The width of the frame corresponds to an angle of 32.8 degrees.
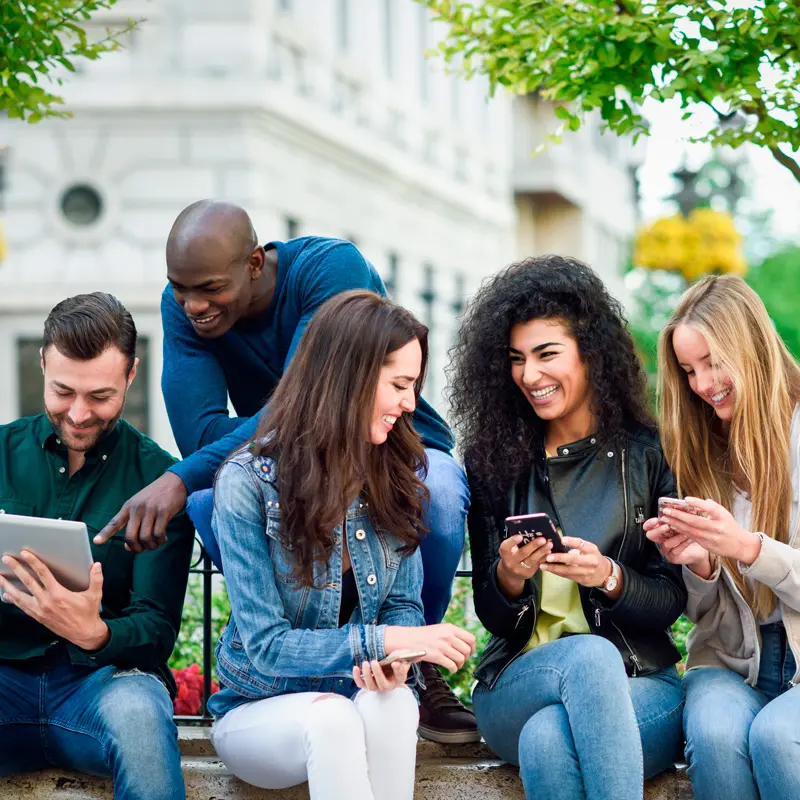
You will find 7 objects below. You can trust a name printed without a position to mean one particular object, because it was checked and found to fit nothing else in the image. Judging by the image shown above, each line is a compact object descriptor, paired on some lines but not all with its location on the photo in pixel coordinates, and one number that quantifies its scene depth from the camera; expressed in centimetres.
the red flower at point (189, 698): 483
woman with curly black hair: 358
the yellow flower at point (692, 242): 1538
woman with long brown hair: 345
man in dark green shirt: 361
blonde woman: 361
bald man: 404
